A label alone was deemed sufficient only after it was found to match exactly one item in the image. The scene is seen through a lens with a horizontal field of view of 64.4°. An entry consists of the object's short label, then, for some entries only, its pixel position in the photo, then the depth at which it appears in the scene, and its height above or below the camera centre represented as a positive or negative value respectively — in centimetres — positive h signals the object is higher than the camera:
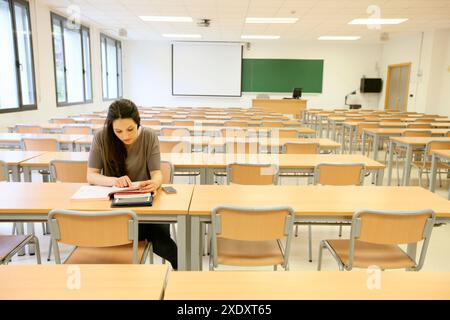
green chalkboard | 1497 +87
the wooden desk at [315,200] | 212 -66
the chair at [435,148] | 482 -66
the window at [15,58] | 681 +64
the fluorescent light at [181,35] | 1318 +215
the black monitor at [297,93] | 1388 +11
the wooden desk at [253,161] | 344 -65
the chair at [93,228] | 179 -69
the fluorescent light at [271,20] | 979 +208
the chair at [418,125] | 695 -52
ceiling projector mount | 1003 +202
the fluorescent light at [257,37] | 1331 +218
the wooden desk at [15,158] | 327 -64
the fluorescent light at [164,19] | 988 +207
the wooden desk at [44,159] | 329 -65
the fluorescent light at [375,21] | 962 +206
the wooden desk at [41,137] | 452 -61
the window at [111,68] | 1284 +94
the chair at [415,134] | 582 -58
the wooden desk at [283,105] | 1345 -35
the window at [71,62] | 905 +81
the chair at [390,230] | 195 -73
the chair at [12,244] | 215 -97
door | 1309 +41
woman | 234 -46
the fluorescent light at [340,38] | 1307 +217
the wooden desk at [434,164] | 435 -81
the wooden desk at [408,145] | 493 -65
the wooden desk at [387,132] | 606 -58
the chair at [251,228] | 195 -73
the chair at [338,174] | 320 -69
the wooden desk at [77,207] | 205 -66
